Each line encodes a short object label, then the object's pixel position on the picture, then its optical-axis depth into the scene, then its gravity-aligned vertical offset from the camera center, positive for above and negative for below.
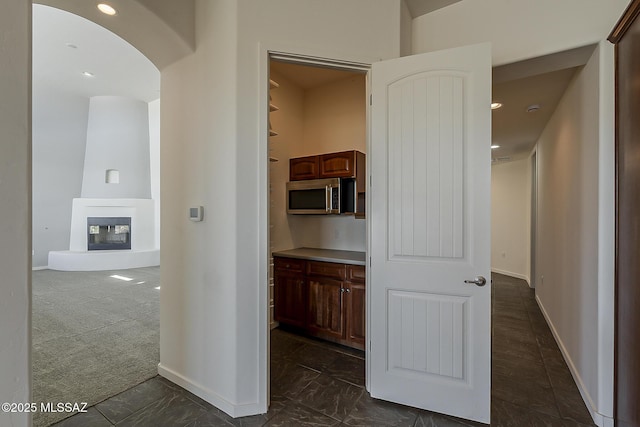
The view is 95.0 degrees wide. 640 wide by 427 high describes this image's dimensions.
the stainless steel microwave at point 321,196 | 3.06 +0.18
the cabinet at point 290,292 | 3.06 -0.86
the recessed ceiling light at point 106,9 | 1.74 +1.23
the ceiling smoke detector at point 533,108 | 3.25 +1.20
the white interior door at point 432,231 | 1.77 -0.11
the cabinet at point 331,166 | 3.03 +0.51
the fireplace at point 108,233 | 7.24 -0.53
